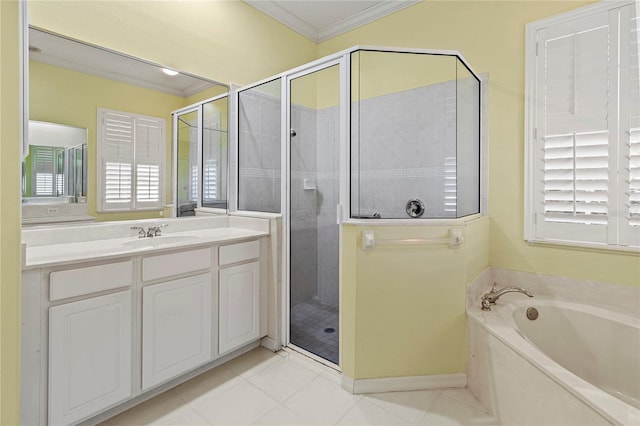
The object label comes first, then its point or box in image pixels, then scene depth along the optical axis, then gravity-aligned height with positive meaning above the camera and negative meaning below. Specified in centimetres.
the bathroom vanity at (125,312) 133 -54
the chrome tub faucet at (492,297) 186 -55
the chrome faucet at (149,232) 202 -15
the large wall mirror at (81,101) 163 +67
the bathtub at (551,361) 121 -76
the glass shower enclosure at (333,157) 216 +43
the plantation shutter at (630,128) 176 +49
